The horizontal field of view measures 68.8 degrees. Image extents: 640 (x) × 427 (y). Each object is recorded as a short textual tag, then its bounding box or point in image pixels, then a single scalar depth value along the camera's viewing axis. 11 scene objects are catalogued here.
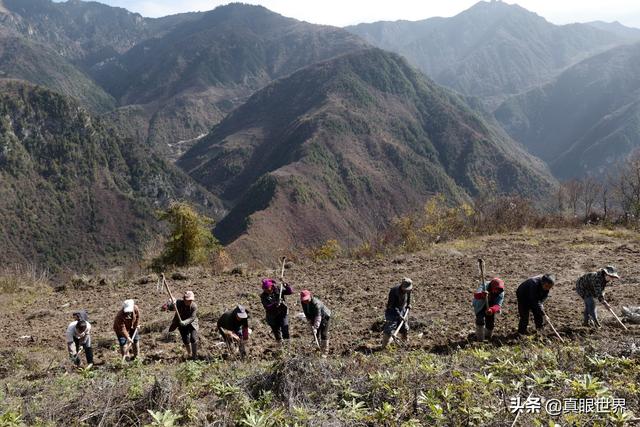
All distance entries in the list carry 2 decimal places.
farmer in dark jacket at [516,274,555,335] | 8.88
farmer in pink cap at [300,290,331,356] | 8.87
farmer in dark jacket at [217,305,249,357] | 8.88
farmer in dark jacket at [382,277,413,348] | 9.11
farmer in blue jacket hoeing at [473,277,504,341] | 9.03
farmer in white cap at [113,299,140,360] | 9.01
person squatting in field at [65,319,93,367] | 9.05
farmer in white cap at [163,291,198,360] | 8.99
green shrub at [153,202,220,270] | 30.94
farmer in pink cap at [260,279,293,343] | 9.14
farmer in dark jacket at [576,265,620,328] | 9.05
